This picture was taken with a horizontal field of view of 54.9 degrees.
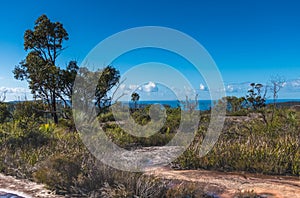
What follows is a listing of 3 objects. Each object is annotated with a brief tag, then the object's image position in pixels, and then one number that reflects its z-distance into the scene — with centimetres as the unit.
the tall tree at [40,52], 1184
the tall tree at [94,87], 1048
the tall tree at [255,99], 2165
